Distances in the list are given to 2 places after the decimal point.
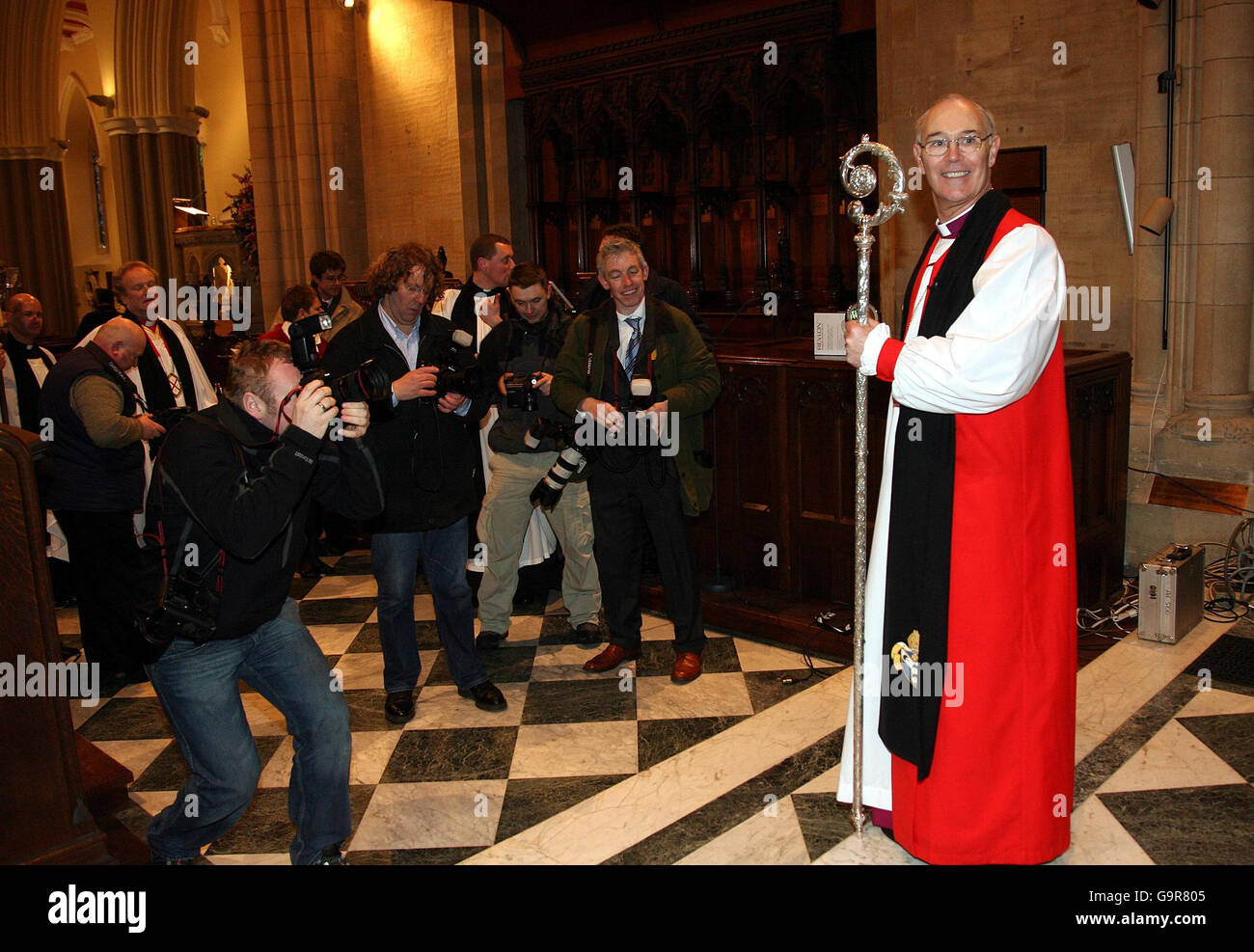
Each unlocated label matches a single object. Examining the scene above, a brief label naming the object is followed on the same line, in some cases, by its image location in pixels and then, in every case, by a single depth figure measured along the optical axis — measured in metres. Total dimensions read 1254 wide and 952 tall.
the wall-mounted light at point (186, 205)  10.81
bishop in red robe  2.31
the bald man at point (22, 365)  5.30
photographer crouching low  2.43
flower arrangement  10.40
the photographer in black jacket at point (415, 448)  3.63
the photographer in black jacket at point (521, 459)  4.46
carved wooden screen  6.93
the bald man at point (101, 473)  4.13
